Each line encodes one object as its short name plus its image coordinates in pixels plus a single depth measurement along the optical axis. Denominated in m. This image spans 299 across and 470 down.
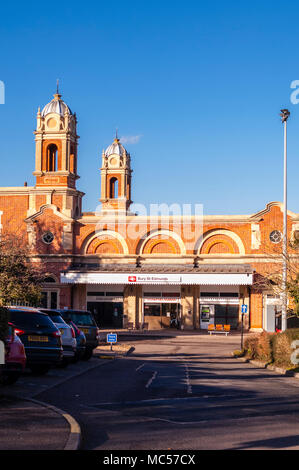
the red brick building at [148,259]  48.12
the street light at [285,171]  29.19
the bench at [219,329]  45.97
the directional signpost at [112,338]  29.28
